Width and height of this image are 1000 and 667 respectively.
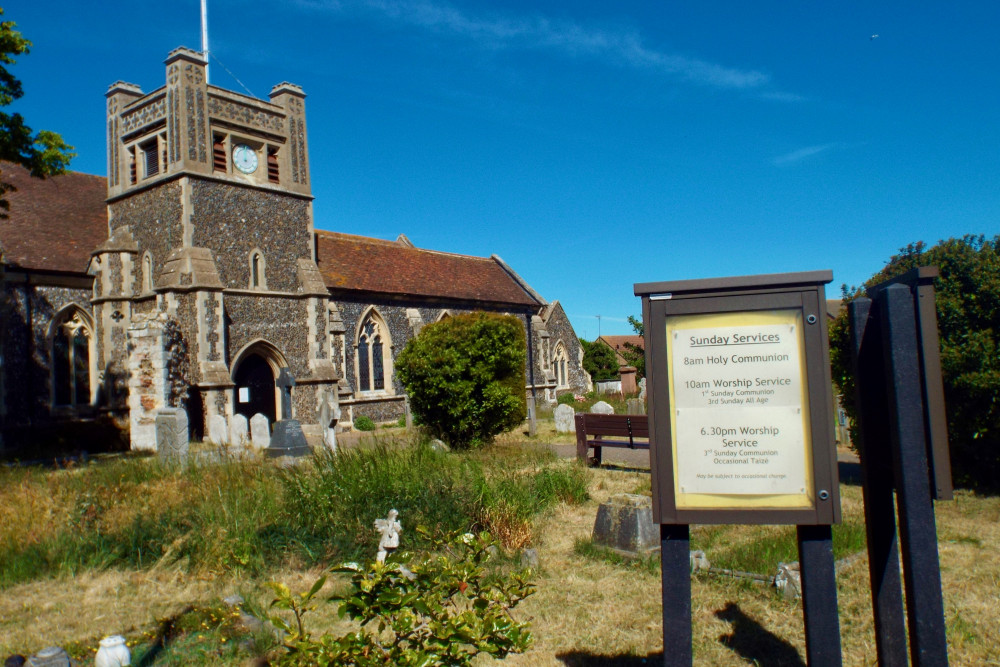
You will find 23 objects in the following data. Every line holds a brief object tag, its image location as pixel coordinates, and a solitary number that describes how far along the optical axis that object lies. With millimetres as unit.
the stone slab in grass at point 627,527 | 6129
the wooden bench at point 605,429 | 10906
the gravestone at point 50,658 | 3976
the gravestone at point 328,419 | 15758
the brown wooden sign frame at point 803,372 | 2953
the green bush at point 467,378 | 14359
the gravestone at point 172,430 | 12281
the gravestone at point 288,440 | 13641
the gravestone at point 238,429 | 14883
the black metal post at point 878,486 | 3127
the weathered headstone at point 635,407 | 22297
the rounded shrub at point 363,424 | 21922
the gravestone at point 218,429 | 16000
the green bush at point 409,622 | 2803
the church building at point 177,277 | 17422
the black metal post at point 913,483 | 2789
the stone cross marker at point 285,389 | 16969
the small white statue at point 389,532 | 5688
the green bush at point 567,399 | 29953
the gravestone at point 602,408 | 18344
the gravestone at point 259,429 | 16094
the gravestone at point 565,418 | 17375
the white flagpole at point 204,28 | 20078
